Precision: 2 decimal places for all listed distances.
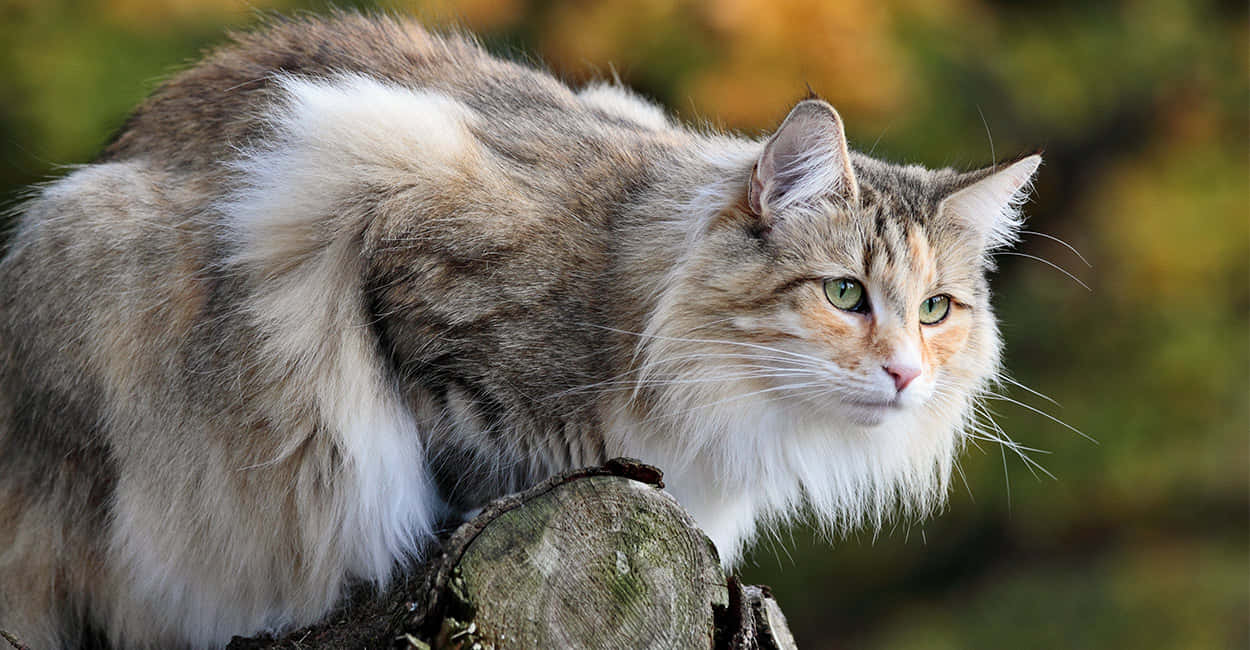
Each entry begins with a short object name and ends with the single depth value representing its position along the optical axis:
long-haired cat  2.70
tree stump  2.55
